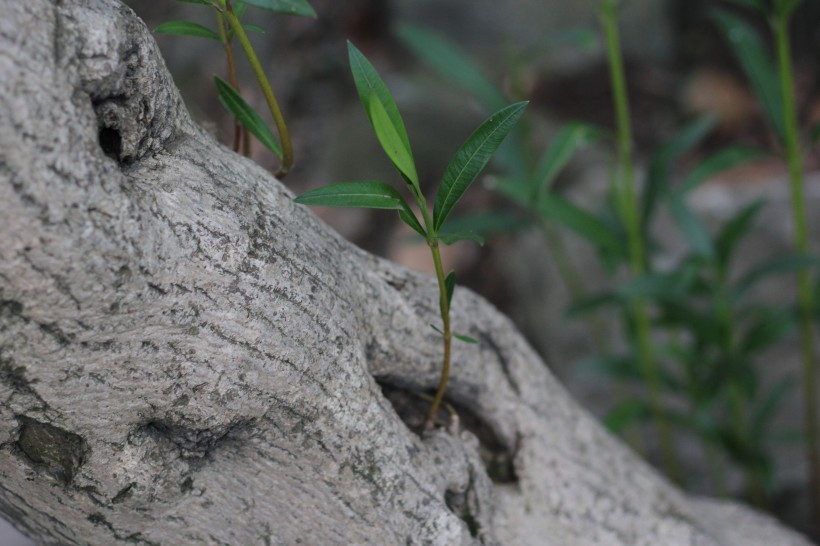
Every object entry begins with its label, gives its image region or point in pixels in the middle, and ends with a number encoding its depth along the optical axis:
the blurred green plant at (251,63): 1.25
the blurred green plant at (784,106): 1.52
